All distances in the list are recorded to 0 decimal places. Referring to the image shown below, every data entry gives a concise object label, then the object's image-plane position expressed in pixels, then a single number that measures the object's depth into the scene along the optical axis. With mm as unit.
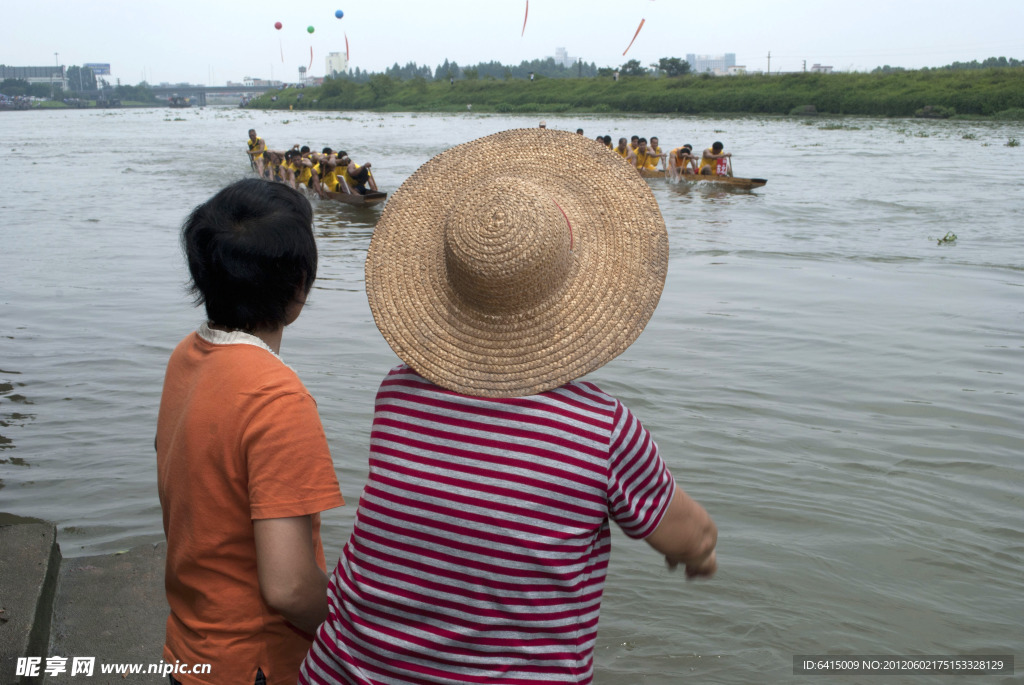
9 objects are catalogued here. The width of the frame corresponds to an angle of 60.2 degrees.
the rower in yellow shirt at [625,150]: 20328
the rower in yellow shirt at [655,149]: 20812
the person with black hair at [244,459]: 1458
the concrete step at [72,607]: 2777
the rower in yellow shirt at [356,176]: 16859
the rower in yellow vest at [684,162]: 19766
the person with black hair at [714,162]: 19016
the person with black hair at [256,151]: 22109
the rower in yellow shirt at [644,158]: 20562
